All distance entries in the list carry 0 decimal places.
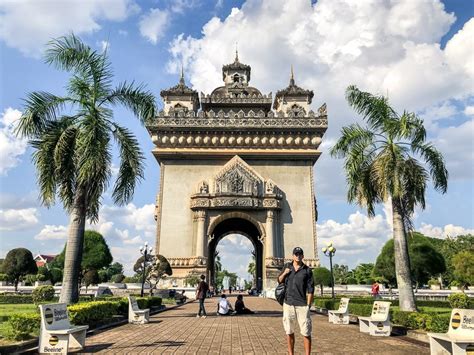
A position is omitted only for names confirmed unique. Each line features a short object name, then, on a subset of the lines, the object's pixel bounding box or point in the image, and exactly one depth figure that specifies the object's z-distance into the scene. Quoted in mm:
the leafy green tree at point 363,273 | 69306
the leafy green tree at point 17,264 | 42156
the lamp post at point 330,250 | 24477
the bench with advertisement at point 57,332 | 7879
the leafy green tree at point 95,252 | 47281
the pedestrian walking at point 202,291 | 16078
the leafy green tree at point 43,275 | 46250
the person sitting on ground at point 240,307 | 17578
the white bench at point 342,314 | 13823
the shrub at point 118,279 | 60719
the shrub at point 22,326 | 8656
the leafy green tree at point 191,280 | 32469
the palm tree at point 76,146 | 12547
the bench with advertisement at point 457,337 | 6945
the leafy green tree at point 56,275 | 55256
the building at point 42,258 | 104612
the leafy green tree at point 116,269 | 102788
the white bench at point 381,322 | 10995
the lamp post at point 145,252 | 25681
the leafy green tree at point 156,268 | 27916
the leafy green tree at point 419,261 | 42250
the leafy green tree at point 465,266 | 38031
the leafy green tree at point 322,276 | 30984
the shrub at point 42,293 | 23172
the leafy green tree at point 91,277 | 36425
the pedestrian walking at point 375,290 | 27312
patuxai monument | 34938
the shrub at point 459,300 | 18453
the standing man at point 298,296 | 7008
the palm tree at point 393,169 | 14703
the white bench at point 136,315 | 13980
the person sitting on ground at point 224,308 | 17031
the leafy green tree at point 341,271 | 84719
